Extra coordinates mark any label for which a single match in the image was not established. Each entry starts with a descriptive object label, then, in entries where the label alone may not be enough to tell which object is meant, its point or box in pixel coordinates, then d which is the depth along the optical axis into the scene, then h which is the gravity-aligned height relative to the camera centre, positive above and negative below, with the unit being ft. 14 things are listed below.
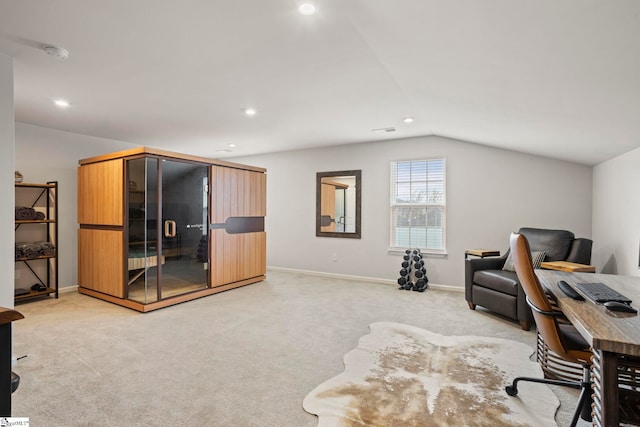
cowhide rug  6.25 -3.97
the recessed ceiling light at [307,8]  6.43 +4.09
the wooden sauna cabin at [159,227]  13.56 -0.72
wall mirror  19.49 +0.52
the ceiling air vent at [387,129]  15.98 +4.11
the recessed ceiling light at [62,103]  11.93 +4.08
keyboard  5.77 -1.54
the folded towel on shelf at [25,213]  13.76 -0.06
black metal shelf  14.48 -0.88
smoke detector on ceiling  8.04 +4.07
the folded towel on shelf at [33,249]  13.71 -1.65
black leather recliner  11.49 -2.46
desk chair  5.89 -2.08
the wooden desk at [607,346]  4.04 -1.66
